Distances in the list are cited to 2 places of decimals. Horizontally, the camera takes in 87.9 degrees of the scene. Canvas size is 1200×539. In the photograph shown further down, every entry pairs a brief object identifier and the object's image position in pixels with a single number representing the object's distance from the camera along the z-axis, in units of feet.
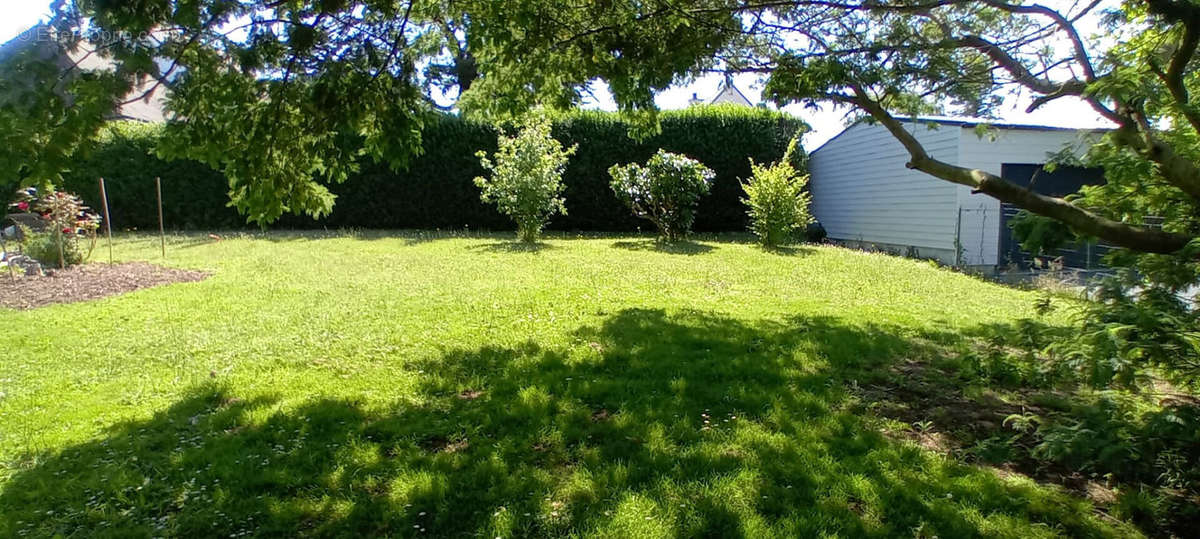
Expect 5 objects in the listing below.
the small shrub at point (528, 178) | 40.60
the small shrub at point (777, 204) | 40.55
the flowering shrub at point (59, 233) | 29.27
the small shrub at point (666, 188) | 42.80
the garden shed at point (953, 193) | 39.14
